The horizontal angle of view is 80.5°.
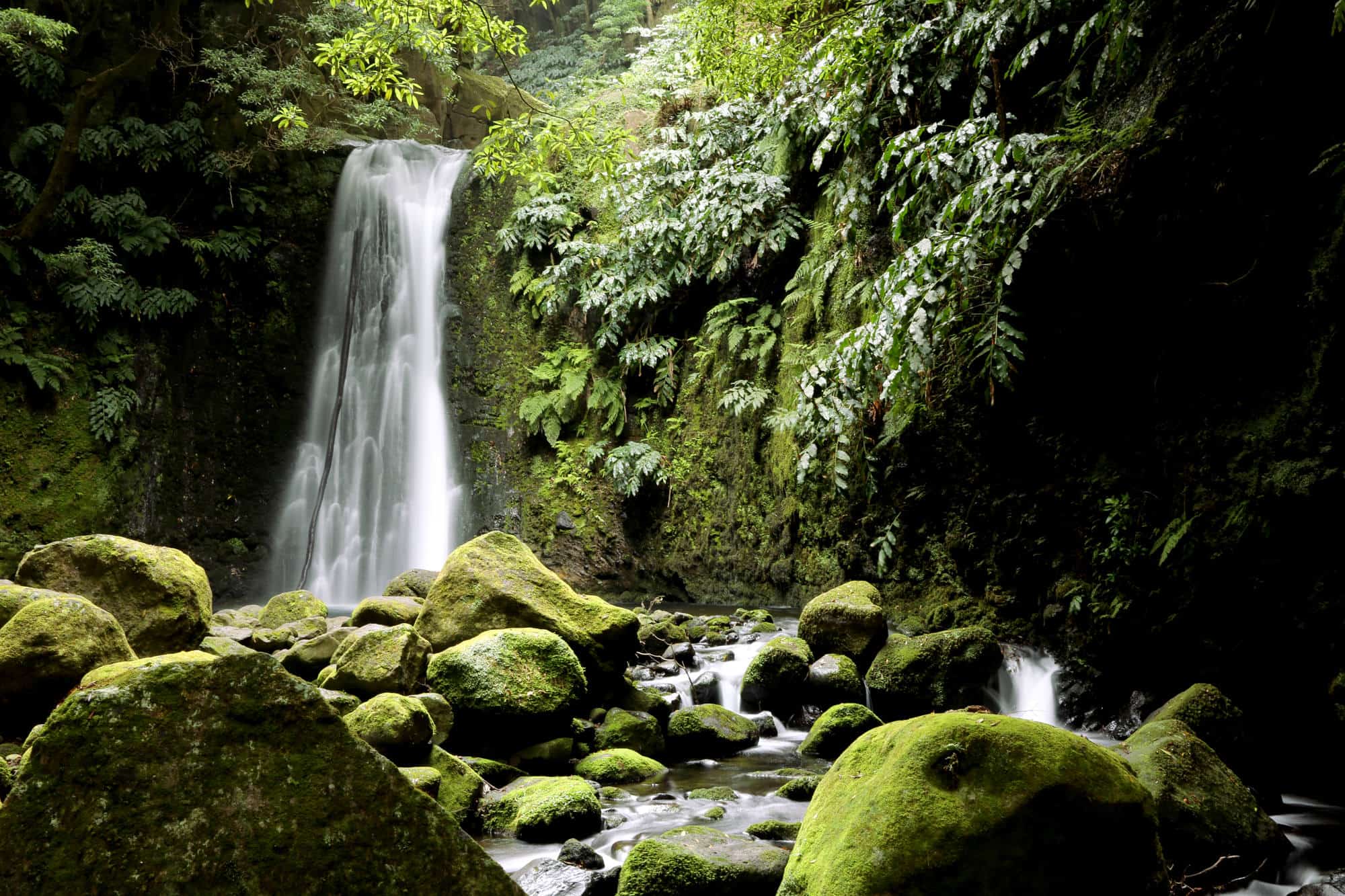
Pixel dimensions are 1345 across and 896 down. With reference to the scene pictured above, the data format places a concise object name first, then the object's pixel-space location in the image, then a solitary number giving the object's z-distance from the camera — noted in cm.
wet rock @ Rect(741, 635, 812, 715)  591
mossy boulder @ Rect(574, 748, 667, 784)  465
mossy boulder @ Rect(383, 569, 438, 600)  844
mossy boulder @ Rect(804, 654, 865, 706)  576
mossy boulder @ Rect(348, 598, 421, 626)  623
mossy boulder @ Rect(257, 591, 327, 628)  746
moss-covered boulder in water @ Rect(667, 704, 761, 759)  527
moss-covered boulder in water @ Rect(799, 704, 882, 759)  507
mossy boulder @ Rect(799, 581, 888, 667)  612
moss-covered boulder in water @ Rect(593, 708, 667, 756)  510
